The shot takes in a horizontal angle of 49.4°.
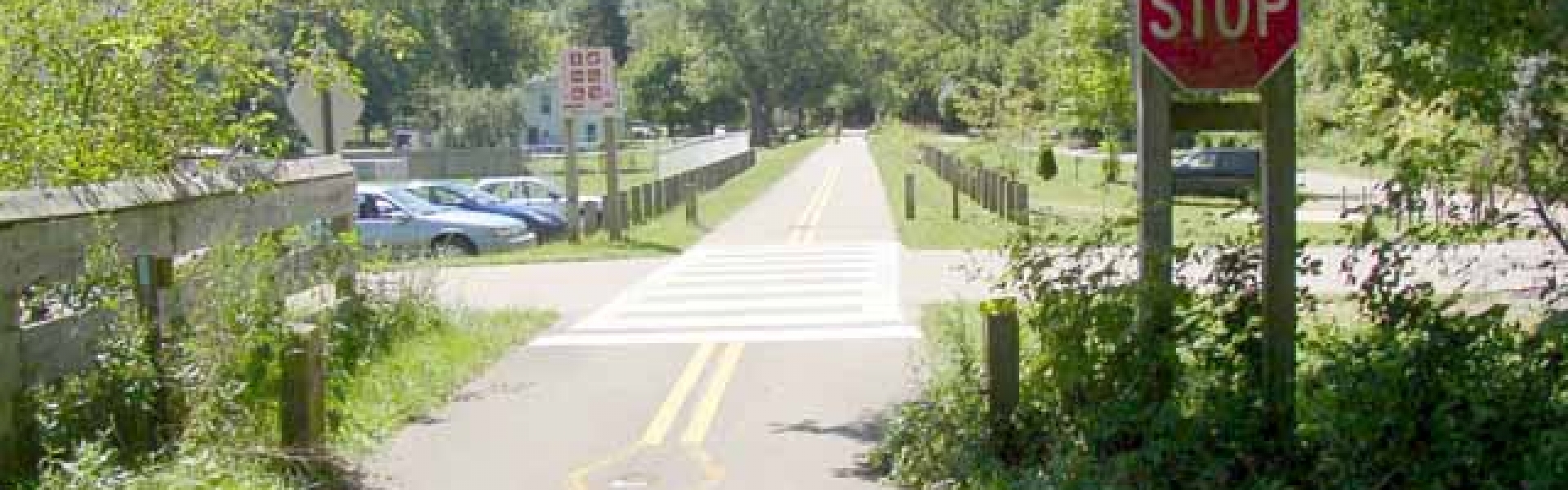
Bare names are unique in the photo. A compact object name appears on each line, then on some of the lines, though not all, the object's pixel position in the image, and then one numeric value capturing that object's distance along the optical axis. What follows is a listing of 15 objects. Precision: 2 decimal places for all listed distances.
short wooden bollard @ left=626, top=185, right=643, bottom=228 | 30.38
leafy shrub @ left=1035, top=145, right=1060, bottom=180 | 48.97
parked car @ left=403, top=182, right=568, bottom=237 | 29.42
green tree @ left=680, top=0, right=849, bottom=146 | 109.88
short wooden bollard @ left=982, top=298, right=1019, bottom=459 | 7.14
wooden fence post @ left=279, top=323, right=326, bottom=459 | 7.40
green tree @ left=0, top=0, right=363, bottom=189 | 8.09
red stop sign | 6.69
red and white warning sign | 26.22
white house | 117.12
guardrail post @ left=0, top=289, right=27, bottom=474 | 6.28
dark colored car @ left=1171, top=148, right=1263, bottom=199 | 34.34
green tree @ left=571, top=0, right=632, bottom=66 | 170.88
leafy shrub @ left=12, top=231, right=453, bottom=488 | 6.48
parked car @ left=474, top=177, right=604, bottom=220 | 32.53
